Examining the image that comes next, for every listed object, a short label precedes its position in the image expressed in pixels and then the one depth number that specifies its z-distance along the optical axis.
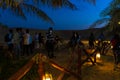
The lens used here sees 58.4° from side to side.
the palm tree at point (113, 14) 6.66
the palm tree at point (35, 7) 3.60
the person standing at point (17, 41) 5.32
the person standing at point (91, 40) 7.70
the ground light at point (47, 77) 2.41
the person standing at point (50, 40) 4.96
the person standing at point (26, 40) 5.41
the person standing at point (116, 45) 4.05
